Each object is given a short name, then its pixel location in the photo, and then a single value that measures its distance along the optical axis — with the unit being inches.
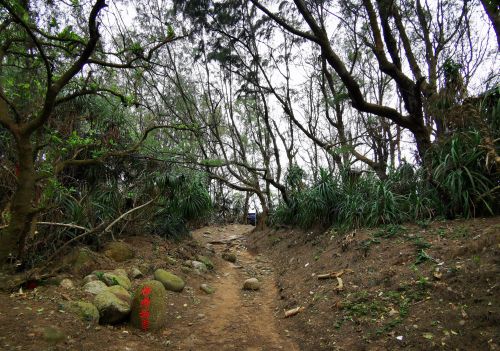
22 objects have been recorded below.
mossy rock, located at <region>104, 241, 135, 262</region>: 198.2
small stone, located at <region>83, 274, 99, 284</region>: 153.8
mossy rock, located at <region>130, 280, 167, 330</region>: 132.6
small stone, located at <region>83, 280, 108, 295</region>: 142.4
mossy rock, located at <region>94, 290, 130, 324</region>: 129.0
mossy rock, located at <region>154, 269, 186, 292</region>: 182.1
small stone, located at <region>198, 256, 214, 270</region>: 247.9
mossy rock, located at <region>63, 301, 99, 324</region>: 121.4
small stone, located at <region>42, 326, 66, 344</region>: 101.0
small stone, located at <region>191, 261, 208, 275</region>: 228.7
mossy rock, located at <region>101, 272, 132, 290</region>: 159.2
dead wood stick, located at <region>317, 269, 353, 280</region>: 165.8
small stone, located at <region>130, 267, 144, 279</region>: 181.9
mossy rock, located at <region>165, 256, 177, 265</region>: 218.6
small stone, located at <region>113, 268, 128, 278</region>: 174.0
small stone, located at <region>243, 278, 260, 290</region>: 211.6
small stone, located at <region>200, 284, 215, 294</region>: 195.6
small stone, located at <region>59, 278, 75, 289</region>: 143.4
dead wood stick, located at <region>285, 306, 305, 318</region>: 153.2
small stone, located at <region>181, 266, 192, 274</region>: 214.8
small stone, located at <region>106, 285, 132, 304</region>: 144.1
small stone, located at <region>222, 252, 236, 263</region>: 291.1
